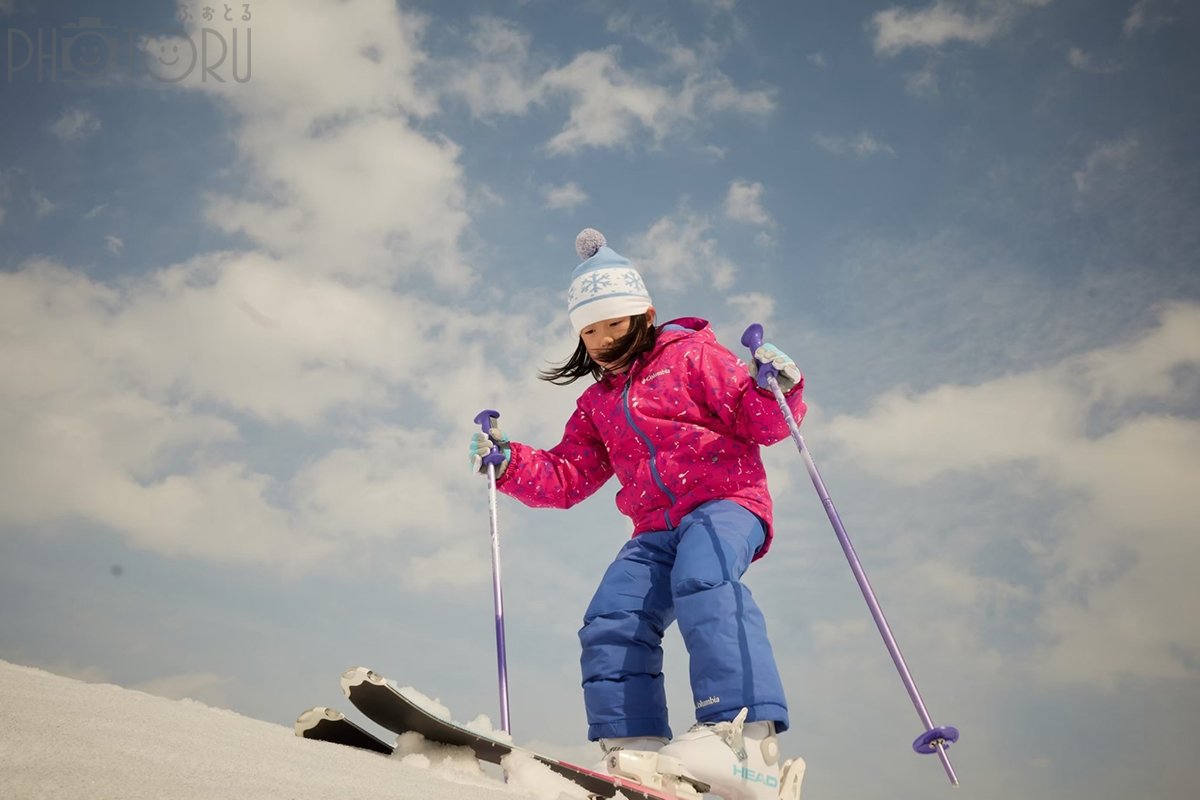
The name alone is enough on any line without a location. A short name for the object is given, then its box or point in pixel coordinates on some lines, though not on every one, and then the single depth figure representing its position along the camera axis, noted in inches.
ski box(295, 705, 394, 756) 94.7
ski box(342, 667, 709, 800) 92.2
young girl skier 119.4
